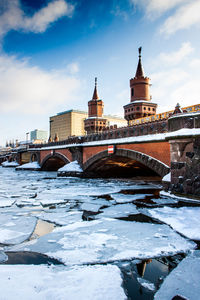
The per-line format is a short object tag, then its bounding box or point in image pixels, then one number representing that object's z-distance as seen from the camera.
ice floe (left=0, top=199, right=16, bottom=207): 8.55
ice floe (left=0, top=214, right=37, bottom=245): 4.84
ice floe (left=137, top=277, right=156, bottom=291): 3.03
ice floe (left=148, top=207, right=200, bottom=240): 5.31
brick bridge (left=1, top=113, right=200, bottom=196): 9.41
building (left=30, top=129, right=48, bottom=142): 169.62
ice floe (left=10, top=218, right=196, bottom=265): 3.97
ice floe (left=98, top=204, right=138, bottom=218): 6.93
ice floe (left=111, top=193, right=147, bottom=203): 9.57
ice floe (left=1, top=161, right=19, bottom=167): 53.11
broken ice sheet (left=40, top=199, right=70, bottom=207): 8.98
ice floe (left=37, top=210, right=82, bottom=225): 6.27
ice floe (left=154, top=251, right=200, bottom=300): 2.81
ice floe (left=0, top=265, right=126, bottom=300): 2.75
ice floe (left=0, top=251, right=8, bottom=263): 3.78
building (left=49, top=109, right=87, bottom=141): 123.88
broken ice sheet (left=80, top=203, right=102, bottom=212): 7.83
